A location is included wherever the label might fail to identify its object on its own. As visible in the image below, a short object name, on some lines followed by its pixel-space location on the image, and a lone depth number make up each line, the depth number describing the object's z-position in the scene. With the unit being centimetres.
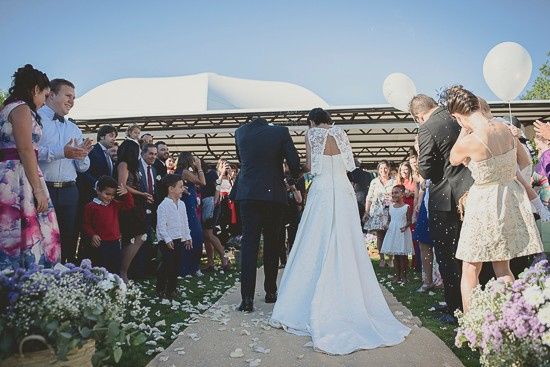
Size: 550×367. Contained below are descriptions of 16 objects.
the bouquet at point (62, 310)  224
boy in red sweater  576
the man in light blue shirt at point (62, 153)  420
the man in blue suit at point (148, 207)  702
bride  386
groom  502
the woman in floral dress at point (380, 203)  862
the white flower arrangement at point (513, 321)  233
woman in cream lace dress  334
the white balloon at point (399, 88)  675
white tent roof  1891
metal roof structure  1388
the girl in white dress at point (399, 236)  715
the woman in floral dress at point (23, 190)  319
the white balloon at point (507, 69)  536
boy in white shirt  559
